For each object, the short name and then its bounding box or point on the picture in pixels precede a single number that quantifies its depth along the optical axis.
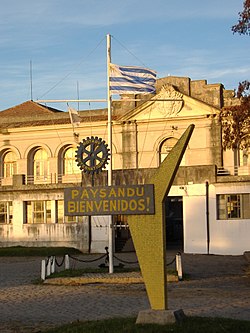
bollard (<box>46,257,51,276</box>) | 21.90
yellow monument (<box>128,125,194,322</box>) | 12.26
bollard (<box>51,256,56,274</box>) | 22.52
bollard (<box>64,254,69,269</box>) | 23.59
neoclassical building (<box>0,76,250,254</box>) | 33.34
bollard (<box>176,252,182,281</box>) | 20.86
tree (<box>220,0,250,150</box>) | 19.44
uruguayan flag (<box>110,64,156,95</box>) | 22.92
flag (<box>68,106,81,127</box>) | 24.95
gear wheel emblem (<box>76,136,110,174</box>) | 21.75
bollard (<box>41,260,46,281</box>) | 21.08
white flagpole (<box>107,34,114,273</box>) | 22.93
